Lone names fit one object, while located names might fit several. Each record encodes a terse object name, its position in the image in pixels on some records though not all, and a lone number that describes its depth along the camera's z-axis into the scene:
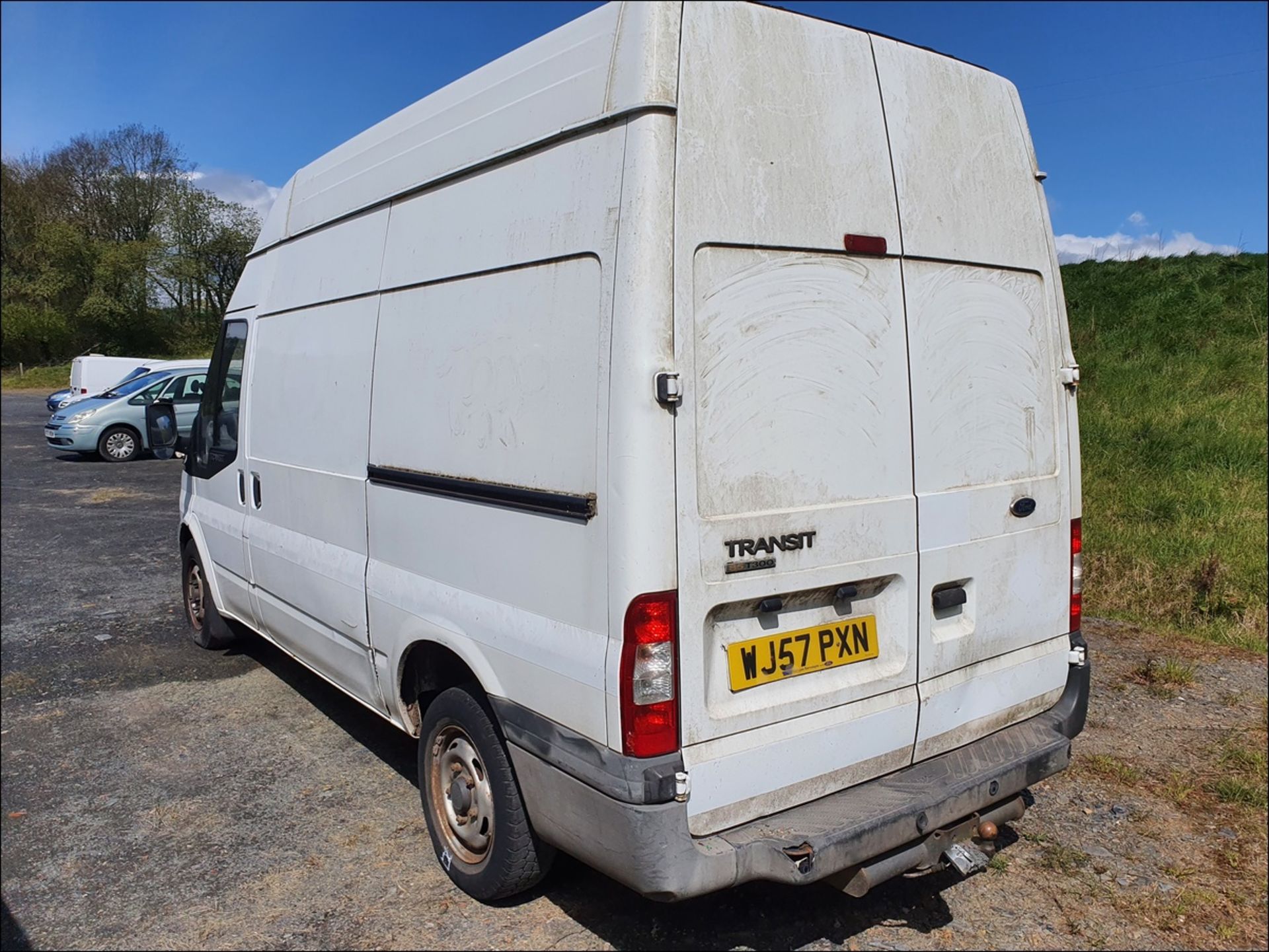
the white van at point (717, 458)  2.53
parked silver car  16.08
